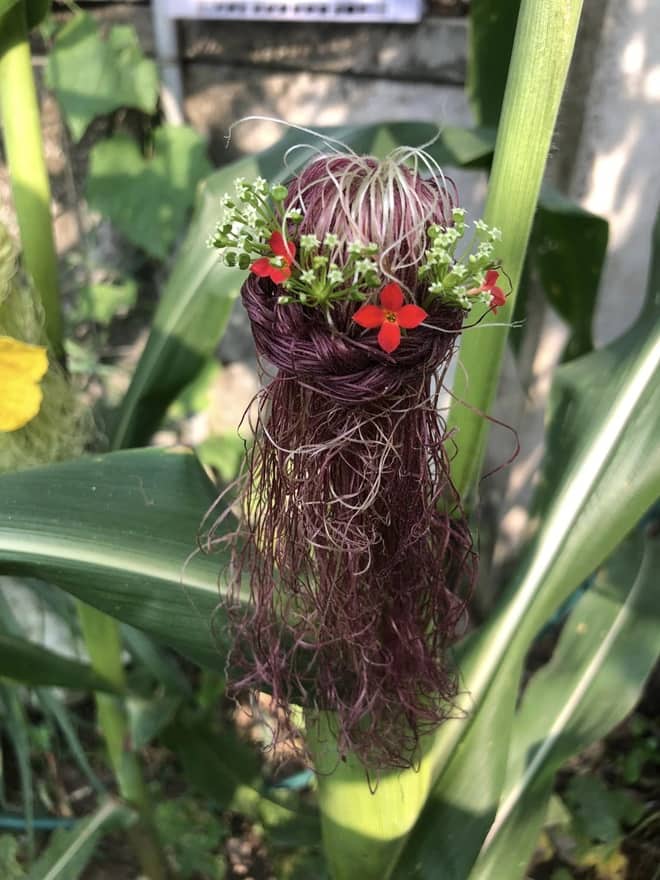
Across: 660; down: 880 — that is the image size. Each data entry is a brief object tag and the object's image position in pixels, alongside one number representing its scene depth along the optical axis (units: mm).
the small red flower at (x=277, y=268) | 274
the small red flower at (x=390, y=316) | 269
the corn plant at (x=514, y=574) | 437
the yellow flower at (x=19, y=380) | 413
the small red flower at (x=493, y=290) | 295
